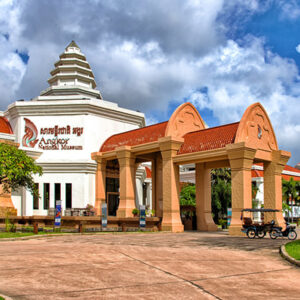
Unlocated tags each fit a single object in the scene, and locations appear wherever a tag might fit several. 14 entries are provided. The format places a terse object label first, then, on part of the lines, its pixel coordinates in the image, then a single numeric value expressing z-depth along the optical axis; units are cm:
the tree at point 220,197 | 4612
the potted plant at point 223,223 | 3395
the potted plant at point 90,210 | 3288
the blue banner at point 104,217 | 2650
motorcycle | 2150
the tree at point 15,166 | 2234
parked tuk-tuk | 2231
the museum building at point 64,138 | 3428
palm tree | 5581
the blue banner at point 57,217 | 2566
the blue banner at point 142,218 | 2725
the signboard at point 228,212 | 3233
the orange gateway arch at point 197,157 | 2573
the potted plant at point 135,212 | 3122
